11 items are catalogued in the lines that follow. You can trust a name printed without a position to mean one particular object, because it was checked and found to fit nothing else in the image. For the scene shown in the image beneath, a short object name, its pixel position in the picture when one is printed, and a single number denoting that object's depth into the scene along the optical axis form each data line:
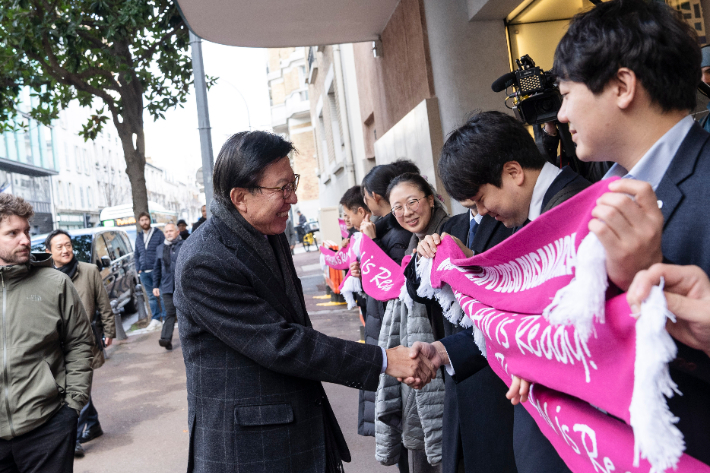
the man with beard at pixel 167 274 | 10.23
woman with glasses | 3.46
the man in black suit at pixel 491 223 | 2.08
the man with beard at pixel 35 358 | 3.30
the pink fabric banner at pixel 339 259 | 6.07
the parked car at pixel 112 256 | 12.83
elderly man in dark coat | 2.38
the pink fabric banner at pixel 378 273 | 3.96
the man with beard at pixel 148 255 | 12.52
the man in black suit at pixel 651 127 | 1.16
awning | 7.71
